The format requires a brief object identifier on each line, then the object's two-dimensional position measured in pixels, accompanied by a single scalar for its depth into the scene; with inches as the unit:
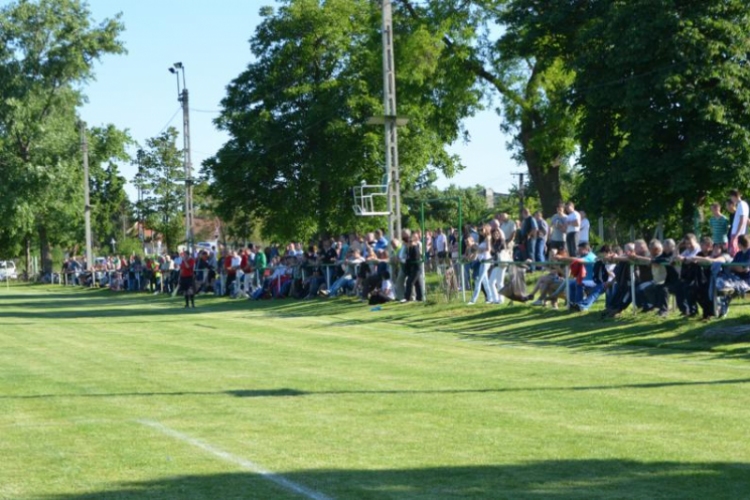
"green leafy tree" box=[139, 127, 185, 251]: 4067.4
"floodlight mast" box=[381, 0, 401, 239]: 1243.8
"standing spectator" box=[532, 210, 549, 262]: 1115.9
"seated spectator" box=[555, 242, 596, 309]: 909.8
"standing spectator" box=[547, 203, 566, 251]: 1070.4
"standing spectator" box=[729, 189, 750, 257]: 817.5
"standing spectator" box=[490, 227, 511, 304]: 1035.3
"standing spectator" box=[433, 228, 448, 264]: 1272.1
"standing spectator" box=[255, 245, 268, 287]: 1572.3
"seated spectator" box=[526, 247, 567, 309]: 938.7
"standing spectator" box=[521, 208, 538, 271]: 1119.6
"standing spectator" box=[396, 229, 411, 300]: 1189.7
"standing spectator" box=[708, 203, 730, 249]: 869.8
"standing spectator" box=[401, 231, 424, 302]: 1171.3
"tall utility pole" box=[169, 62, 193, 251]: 1866.4
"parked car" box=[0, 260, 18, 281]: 4082.4
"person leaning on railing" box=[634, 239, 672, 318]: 796.6
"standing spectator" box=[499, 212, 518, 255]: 1157.5
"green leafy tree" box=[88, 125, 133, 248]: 3267.7
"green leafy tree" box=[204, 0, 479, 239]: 2225.6
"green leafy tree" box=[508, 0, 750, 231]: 1387.8
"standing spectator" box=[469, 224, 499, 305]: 1043.9
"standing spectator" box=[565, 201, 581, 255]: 1051.3
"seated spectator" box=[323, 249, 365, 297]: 1306.5
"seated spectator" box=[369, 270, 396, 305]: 1195.9
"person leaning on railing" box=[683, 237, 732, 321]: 754.8
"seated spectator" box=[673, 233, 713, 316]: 771.4
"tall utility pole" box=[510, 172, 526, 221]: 3270.7
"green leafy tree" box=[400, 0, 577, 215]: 1798.7
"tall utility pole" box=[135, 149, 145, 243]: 4069.9
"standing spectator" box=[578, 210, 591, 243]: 1050.0
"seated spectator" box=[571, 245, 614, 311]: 897.5
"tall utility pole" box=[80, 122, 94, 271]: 2824.8
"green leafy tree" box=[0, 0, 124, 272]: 2915.8
